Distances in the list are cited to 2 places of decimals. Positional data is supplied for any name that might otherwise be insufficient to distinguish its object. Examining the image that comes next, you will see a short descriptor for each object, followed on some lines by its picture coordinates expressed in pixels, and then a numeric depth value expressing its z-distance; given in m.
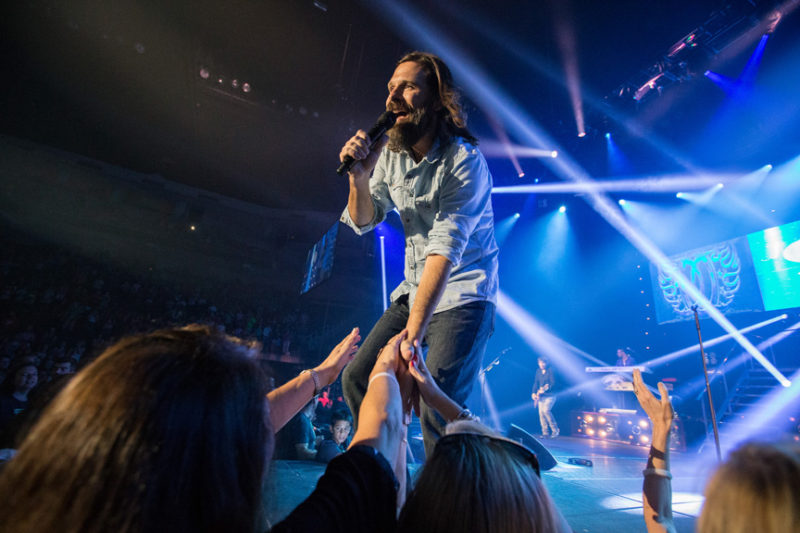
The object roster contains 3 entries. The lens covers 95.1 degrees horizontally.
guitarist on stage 10.01
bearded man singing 1.60
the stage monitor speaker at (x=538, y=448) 4.75
